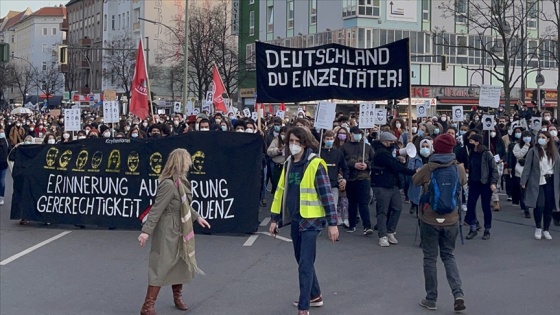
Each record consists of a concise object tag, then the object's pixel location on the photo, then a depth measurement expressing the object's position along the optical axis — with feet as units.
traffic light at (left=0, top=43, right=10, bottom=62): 50.98
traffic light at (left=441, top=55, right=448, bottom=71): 144.58
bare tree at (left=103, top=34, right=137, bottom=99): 229.86
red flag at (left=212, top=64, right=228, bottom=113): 92.32
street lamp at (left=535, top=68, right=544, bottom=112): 112.98
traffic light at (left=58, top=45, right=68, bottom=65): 127.13
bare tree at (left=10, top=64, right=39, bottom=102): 293.35
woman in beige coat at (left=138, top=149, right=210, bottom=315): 26.32
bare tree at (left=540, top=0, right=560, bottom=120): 213.30
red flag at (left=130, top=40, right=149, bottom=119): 74.84
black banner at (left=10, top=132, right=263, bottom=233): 43.73
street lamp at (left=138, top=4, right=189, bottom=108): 119.98
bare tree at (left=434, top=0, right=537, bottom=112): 207.92
